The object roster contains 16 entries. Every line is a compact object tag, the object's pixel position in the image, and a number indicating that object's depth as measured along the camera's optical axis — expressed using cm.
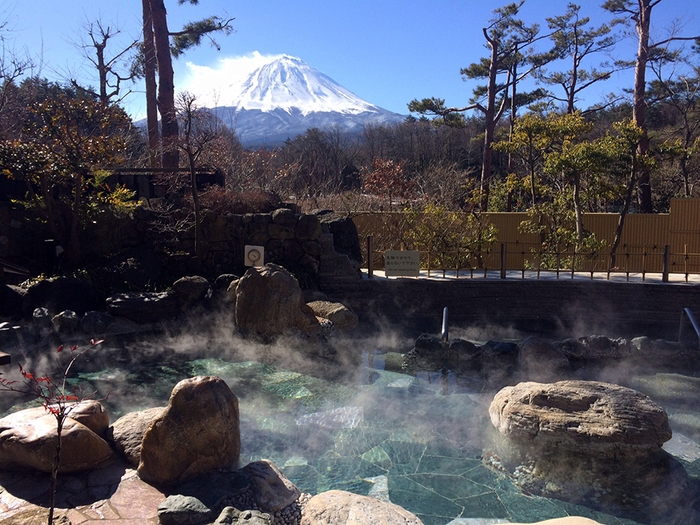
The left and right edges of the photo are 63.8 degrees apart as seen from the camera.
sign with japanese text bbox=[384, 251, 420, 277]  1163
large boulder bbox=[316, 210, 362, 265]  1275
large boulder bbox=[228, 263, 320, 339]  932
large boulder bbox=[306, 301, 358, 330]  1013
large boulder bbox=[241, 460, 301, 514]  428
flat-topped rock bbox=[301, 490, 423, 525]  367
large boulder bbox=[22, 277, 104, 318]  955
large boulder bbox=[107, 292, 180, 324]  964
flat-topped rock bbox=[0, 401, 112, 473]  438
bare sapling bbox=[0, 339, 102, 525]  298
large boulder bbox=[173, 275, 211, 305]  1027
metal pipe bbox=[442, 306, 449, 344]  899
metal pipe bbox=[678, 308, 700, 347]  867
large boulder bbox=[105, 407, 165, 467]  480
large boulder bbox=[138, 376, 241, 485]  454
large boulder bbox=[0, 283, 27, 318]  950
